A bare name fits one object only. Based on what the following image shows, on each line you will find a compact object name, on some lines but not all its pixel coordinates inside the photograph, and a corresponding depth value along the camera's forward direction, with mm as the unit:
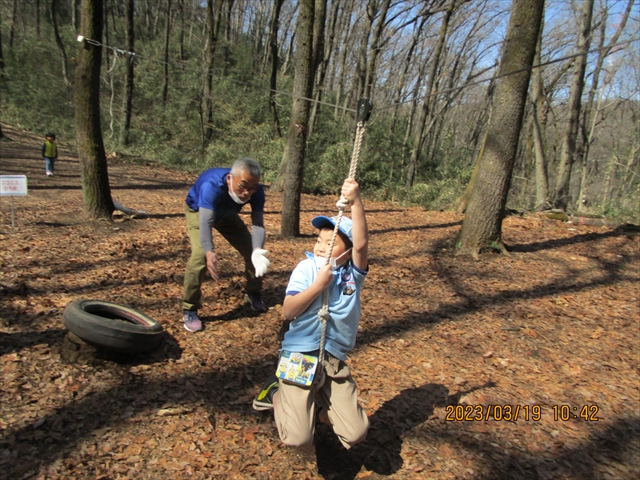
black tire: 3328
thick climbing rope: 2373
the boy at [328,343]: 2525
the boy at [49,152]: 11742
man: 3645
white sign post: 6133
